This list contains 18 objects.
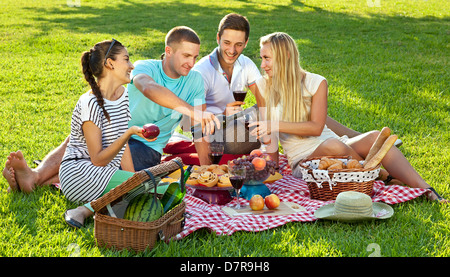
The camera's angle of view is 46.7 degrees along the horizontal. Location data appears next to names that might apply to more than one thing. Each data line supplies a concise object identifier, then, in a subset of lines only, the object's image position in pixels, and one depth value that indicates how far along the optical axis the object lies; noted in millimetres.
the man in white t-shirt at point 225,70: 5723
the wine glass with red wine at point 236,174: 4156
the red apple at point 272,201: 4301
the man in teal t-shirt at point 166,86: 5062
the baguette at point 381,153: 4416
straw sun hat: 3971
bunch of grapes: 4453
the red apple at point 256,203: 4309
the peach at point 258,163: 4449
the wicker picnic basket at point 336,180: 4371
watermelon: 3508
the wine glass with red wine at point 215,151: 4699
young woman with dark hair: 4113
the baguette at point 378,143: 4590
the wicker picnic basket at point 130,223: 3389
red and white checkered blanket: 3941
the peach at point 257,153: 4582
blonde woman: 5023
